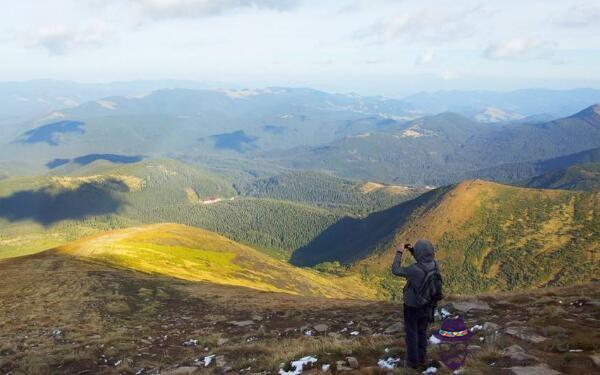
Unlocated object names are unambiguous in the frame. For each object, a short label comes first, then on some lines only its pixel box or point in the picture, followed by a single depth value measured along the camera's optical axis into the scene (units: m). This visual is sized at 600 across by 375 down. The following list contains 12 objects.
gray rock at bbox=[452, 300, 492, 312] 25.03
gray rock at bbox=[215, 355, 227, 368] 19.33
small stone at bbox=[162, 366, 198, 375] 18.77
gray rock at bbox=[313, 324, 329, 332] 26.09
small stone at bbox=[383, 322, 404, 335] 22.67
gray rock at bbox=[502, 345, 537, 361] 13.90
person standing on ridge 13.56
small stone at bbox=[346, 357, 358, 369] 14.99
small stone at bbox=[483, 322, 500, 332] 18.94
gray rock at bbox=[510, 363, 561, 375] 12.59
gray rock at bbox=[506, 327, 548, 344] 16.48
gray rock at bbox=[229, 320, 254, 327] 30.86
